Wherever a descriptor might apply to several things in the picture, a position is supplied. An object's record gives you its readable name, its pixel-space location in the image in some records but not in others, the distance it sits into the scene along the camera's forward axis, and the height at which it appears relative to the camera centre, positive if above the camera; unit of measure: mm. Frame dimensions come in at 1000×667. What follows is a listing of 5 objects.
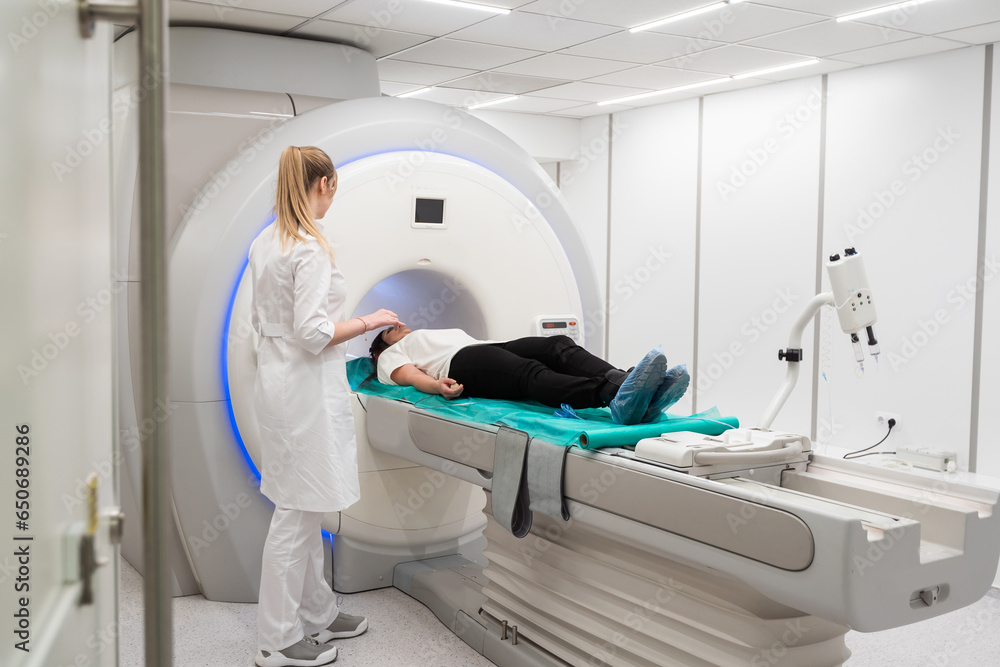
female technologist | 2260 -280
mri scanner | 1597 -406
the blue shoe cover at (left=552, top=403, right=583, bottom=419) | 2367 -342
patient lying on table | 2064 -248
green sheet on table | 1955 -336
